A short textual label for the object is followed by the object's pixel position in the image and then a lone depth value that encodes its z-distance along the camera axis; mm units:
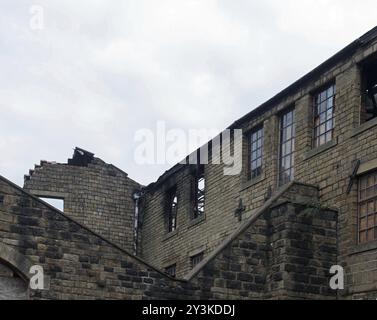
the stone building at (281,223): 15383
